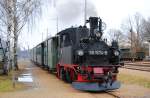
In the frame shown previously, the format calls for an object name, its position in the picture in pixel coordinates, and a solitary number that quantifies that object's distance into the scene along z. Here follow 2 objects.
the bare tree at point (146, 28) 54.73
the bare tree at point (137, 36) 51.37
